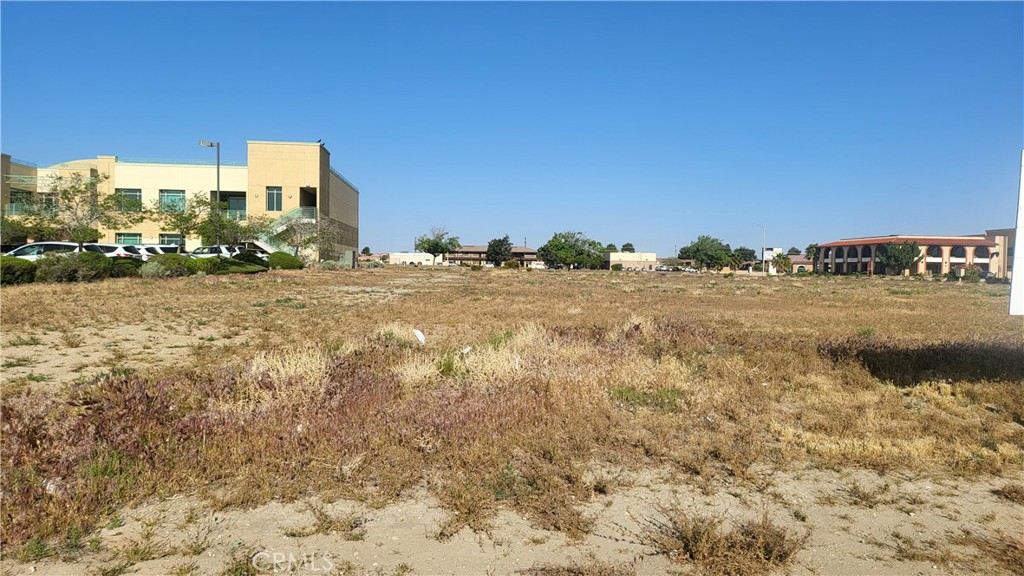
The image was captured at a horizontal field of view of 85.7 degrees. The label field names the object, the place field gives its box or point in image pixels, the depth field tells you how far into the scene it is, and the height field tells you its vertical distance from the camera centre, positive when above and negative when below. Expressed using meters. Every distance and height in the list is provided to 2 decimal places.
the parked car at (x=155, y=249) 37.94 +0.63
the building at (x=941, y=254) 109.38 +4.62
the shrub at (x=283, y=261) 45.62 -0.05
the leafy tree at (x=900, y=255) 106.19 +3.91
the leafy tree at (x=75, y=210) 35.34 +3.04
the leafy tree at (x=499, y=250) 145.62 +4.15
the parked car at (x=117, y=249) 34.38 +0.47
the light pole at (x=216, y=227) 44.31 +2.64
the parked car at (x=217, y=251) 42.97 +0.63
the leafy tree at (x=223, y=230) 45.12 +2.50
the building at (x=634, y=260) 162.86 +2.66
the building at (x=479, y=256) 161.51 +3.06
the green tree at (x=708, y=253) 150.25 +5.09
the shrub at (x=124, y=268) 27.47 -0.56
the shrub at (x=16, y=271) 21.97 -0.68
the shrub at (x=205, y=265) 32.28 -0.38
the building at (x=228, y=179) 59.88 +8.86
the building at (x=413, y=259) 139.88 +1.27
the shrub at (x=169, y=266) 28.88 -0.43
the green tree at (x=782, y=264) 122.51 +1.93
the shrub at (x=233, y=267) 34.03 -0.48
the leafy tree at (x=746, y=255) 180.82 +5.85
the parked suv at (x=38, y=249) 29.50 +0.37
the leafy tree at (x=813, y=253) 152.00 +5.96
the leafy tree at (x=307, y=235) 54.00 +2.58
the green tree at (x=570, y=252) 135.88 +3.81
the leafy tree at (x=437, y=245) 144.50 +5.30
